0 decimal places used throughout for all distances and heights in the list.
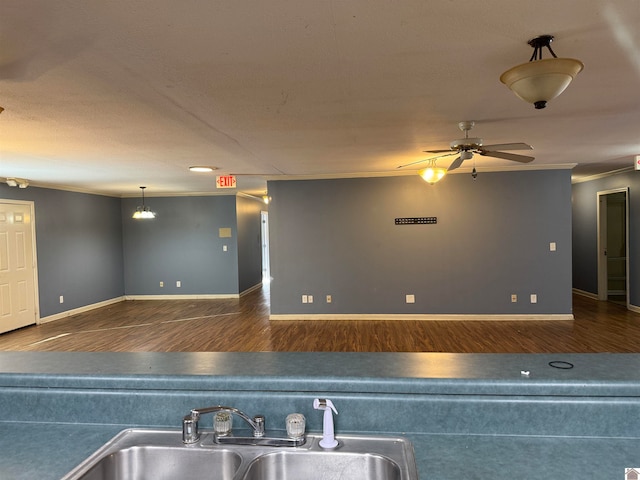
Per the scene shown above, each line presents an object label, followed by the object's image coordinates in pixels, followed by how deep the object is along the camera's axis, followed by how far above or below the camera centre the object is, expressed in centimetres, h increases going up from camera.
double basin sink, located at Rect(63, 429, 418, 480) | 117 -64
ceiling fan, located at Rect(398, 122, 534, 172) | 349 +72
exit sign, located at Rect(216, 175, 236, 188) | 658 +88
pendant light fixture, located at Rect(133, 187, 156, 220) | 850 +52
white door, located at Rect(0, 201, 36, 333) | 637 -40
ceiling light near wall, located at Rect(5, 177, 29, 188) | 620 +89
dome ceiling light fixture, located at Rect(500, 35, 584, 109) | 185 +70
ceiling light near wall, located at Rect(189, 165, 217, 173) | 562 +94
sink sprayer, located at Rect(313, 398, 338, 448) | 120 -54
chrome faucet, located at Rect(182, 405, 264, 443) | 124 -56
